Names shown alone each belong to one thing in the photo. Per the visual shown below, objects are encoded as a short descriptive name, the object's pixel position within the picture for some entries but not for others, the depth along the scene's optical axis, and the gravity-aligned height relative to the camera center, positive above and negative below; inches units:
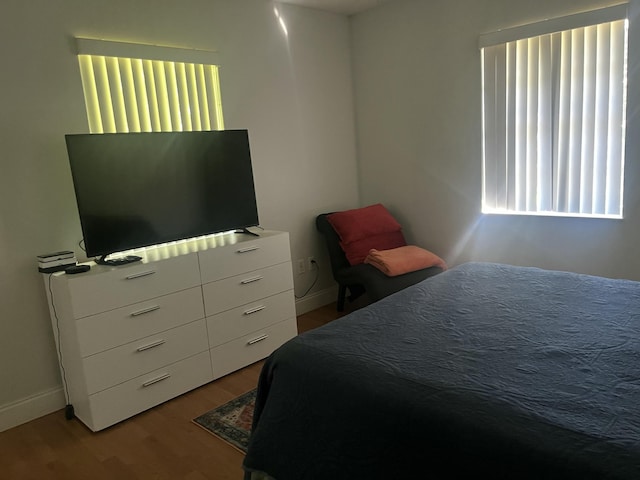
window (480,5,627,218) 116.5 +7.8
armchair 136.8 -31.4
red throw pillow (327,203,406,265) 150.6 -21.5
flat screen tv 102.0 -1.8
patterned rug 93.2 -49.5
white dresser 97.3 -31.0
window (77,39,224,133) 110.6 +22.0
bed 47.6 -26.9
